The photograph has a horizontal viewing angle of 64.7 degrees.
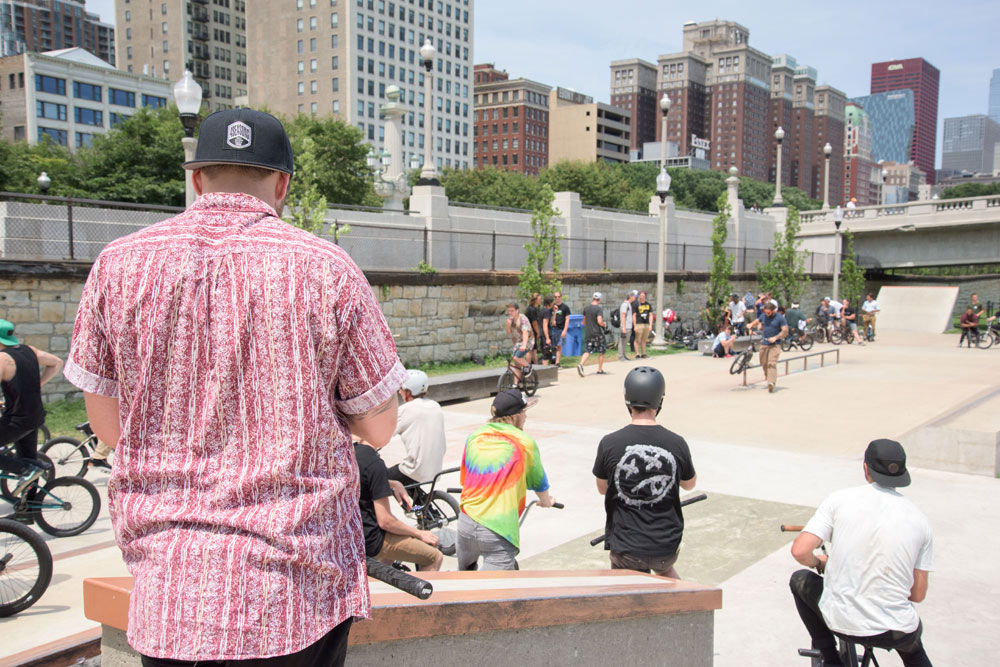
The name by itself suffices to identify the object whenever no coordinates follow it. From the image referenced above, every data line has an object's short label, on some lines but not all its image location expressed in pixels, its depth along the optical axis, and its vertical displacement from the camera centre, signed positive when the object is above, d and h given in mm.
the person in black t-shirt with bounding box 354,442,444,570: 5020 -1749
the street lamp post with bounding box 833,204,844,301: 34031 +418
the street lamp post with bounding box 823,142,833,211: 34828 +4358
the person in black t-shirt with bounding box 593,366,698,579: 4273 -1227
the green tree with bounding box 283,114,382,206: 63531 +7694
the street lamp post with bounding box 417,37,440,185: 18578 +2975
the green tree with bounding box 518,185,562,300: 21359 +86
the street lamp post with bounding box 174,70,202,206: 10898 +2123
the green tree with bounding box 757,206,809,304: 34438 -508
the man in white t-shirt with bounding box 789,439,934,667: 3631 -1390
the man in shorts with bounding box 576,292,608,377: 19031 -1804
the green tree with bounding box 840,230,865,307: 39219 -986
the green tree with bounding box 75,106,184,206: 48844 +5618
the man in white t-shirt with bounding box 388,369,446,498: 6355 -1429
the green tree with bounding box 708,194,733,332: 29234 -450
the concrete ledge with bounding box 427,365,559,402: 14921 -2531
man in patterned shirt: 1520 -333
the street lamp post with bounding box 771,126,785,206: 32856 +5042
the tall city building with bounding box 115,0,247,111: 121312 +33229
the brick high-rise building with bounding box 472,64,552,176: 152750 +25775
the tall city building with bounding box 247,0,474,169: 116625 +29797
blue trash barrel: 22688 -2307
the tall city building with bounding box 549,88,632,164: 152125 +24725
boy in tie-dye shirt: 4773 -1430
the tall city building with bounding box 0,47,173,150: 94750 +19522
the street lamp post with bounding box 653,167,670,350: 24891 -115
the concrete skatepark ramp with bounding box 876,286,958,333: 44062 -2787
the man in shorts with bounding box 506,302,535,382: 15672 -1788
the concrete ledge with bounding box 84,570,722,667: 2557 -1405
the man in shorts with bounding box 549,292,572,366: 20406 -1692
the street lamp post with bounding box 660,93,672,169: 24403 +4267
